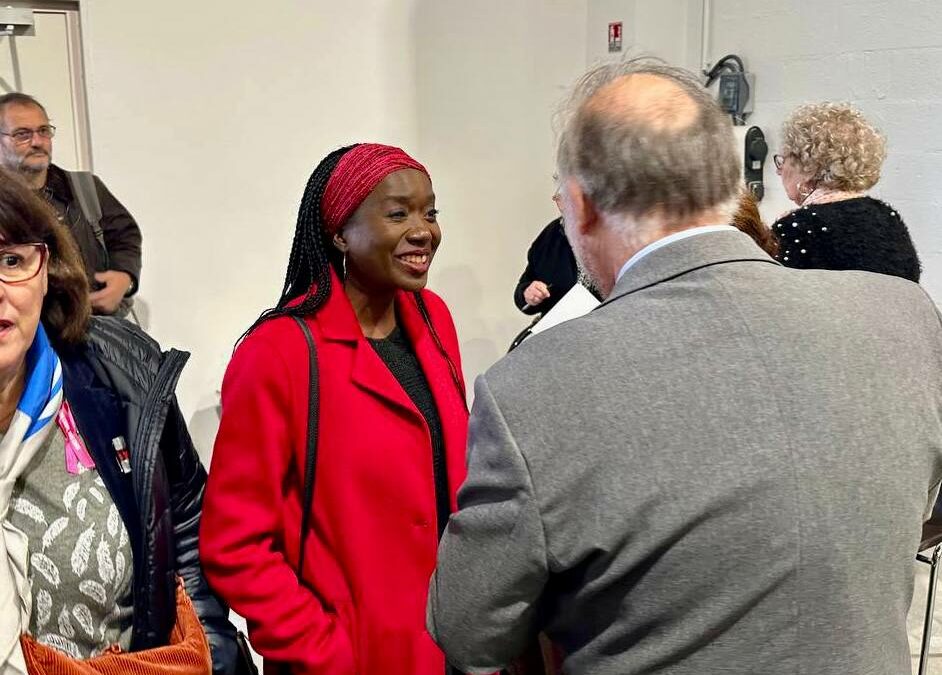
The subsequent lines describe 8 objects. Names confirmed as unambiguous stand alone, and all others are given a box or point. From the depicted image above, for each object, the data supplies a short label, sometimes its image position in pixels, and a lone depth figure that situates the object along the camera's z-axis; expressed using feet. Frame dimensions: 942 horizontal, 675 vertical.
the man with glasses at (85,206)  9.44
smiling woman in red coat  4.52
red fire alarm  13.06
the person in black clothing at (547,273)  11.53
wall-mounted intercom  12.23
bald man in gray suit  2.70
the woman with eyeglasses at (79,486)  3.94
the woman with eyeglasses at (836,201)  7.56
